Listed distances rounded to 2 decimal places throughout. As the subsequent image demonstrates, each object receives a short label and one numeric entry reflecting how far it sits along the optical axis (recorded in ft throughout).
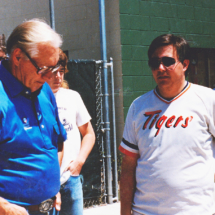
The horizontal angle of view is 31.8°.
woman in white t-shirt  10.52
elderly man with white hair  7.01
